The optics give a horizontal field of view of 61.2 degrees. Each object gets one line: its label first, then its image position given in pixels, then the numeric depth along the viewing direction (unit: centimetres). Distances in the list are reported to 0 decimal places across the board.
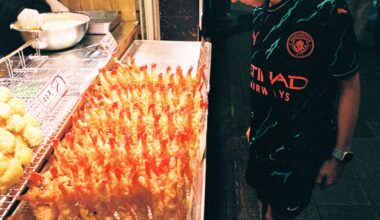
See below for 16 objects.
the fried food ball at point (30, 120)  158
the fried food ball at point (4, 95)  153
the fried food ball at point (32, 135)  154
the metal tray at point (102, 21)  323
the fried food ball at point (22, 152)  144
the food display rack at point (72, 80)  166
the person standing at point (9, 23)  288
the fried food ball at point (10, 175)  134
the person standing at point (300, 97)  168
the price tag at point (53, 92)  184
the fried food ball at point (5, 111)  146
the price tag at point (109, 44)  269
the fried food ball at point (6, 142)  137
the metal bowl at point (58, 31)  253
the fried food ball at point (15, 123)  147
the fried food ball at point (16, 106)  154
